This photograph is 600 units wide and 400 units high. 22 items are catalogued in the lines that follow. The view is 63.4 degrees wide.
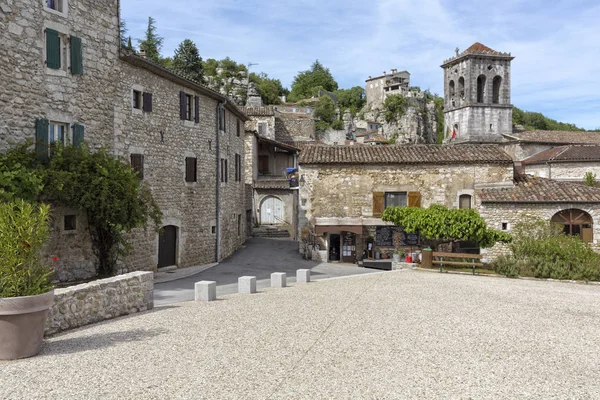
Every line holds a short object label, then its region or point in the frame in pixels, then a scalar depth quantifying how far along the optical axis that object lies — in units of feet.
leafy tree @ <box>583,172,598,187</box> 121.10
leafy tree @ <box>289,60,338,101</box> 305.94
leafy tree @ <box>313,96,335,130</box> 219.20
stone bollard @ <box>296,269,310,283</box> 52.85
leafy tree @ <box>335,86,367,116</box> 311.68
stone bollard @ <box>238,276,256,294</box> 44.01
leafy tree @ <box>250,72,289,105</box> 220.64
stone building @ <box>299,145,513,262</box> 81.05
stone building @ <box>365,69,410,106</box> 315.17
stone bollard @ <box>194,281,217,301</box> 39.42
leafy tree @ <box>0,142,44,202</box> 37.80
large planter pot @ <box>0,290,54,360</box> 21.12
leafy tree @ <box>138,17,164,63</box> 166.91
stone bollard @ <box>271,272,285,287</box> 48.16
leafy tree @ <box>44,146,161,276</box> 43.45
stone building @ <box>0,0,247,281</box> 42.93
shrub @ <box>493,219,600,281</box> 57.26
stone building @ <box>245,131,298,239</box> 114.42
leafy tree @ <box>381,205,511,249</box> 63.87
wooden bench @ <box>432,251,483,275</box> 61.05
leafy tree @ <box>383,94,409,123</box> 240.94
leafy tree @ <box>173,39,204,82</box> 154.71
